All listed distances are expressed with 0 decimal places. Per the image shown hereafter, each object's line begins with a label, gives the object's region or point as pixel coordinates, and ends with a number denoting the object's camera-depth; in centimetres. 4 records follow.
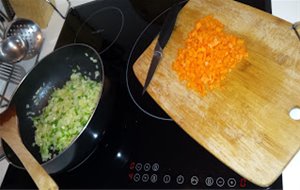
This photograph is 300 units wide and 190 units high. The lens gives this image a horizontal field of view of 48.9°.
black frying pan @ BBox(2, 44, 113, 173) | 80
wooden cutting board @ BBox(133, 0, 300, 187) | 67
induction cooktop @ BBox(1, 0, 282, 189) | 75
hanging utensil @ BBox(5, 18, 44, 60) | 111
